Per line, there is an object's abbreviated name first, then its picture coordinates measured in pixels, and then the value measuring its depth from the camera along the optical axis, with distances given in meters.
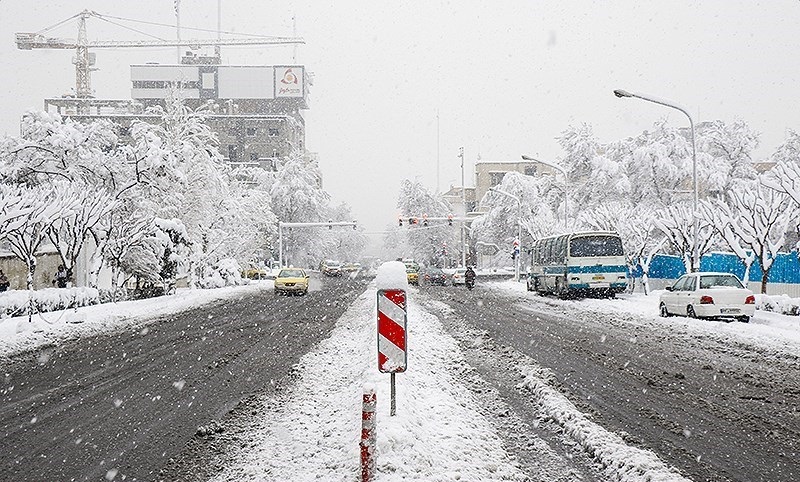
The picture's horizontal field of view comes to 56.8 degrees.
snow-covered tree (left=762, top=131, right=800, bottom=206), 22.45
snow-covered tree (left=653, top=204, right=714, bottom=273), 34.00
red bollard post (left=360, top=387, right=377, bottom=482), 5.92
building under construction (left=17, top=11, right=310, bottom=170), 128.00
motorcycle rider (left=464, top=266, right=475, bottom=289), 52.62
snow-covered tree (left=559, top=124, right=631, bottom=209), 60.44
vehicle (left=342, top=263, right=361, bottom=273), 105.31
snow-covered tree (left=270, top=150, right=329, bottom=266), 86.44
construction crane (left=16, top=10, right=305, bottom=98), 151.25
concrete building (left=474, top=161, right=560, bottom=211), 131.50
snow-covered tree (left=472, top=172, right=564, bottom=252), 76.78
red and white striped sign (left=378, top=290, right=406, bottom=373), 7.28
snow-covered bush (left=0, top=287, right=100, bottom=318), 22.52
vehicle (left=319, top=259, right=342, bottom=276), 81.62
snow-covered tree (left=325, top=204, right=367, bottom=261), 131.70
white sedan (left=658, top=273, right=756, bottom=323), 21.19
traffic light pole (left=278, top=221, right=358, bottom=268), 72.36
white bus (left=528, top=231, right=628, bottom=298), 35.06
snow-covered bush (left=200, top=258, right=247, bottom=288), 51.72
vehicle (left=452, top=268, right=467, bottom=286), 59.00
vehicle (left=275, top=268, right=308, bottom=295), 43.54
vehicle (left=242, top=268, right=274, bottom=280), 69.81
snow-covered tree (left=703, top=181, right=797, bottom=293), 25.42
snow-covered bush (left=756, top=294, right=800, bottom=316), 21.64
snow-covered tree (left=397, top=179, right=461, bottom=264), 110.06
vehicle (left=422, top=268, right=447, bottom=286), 62.93
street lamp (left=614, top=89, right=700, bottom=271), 26.58
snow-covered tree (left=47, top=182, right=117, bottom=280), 28.75
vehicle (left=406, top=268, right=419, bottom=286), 63.50
